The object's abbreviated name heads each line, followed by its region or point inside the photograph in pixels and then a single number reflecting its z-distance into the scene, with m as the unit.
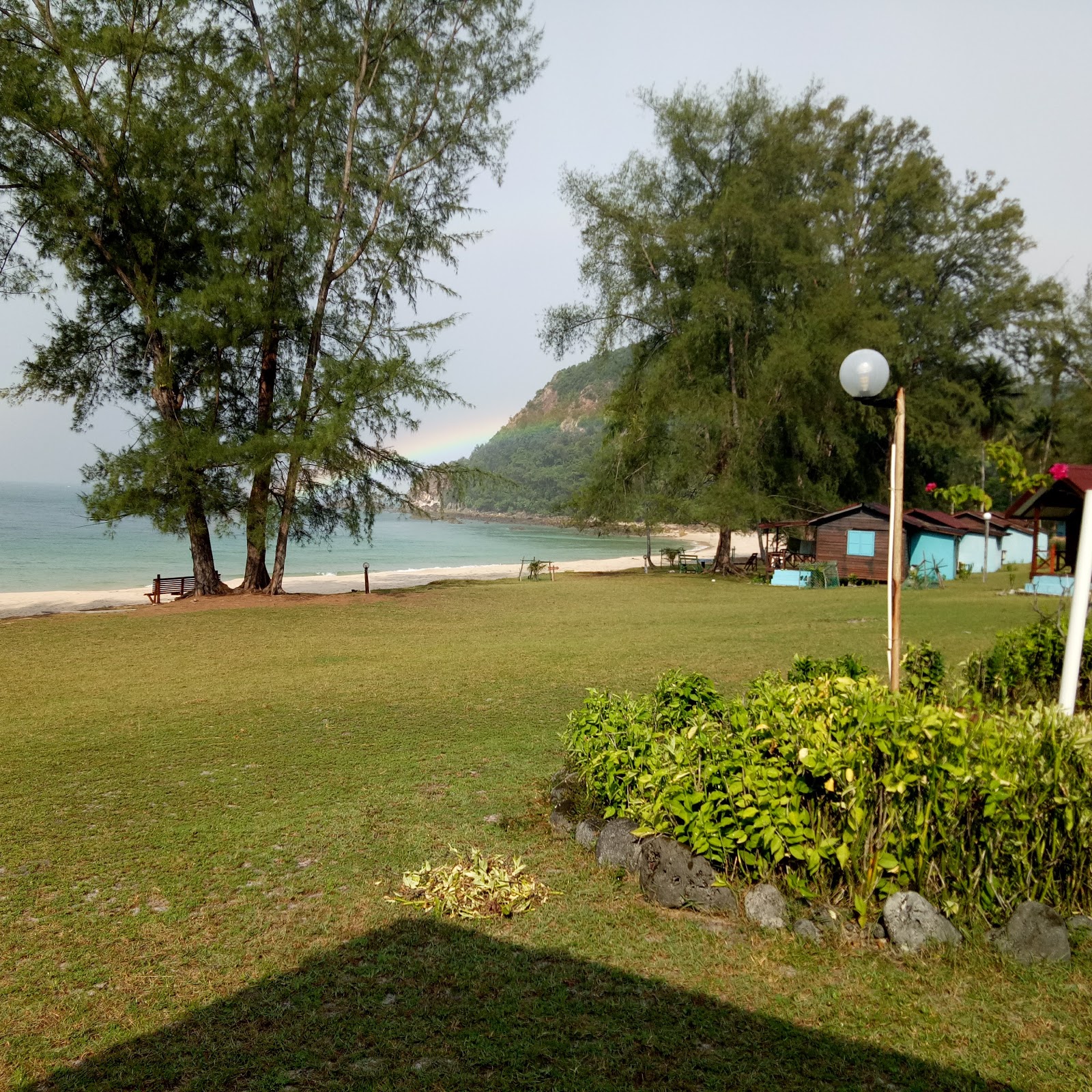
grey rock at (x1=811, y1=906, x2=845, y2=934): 4.12
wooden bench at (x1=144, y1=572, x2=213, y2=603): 22.12
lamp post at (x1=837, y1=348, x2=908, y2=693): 5.13
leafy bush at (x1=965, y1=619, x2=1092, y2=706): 8.05
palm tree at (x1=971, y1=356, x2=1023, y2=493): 41.16
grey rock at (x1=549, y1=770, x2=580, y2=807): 5.79
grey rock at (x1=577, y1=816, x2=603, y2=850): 5.21
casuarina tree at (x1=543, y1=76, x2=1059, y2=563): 31.00
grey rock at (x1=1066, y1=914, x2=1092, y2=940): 4.00
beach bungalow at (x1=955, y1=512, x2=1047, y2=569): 33.94
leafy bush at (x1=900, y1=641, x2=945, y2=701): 6.85
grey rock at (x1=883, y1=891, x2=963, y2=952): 3.97
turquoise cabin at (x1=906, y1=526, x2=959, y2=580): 30.31
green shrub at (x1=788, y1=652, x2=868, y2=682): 6.44
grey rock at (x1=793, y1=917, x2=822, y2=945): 4.07
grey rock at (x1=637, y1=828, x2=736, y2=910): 4.39
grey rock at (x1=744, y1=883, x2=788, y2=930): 4.20
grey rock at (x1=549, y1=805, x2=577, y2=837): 5.42
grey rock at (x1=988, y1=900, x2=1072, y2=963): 3.83
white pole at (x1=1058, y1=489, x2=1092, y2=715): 5.41
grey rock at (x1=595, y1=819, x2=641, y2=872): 4.85
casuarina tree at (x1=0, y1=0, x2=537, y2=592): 18.59
